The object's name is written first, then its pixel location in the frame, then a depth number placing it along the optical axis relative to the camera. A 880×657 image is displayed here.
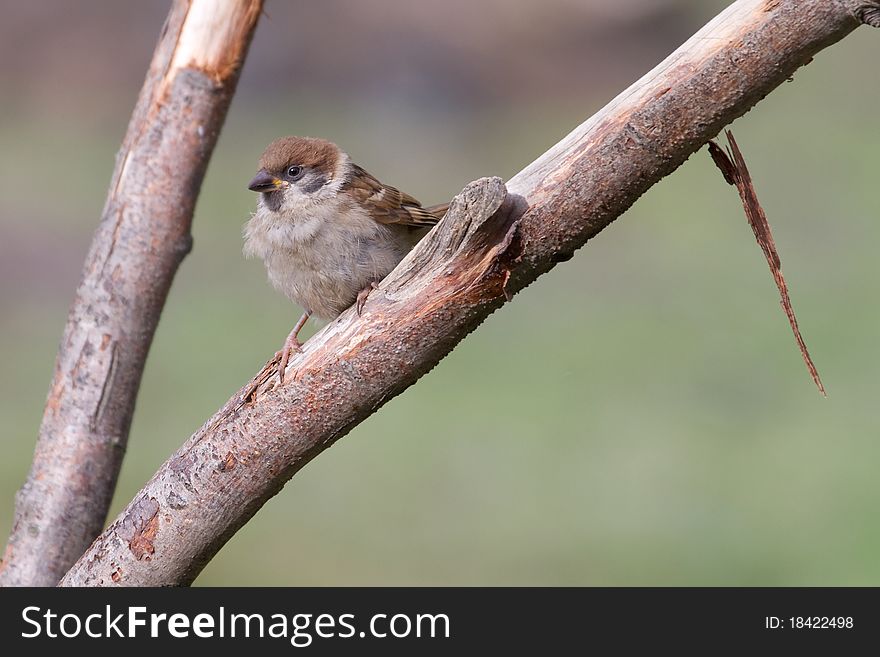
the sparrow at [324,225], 6.83
